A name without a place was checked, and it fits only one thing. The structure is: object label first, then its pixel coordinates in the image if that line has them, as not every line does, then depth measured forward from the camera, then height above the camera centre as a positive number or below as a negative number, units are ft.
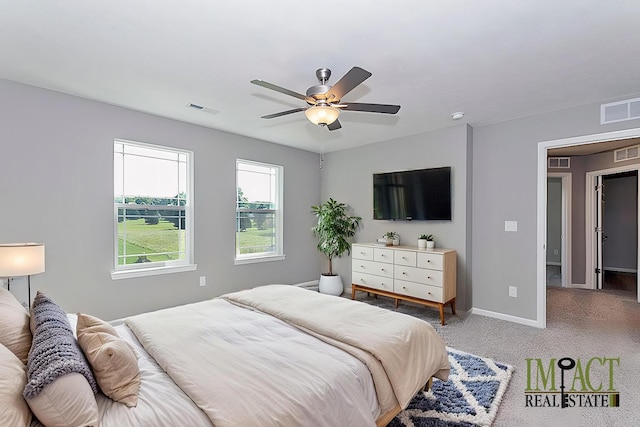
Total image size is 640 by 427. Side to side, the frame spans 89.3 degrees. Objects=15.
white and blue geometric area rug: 6.64 -4.26
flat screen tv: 14.25 +0.82
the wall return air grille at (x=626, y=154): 16.16 +2.97
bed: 4.14 -2.44
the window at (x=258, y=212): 16.01 +0.03
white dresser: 12.91 -2.64
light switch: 13.09 -0.57
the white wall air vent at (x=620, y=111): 10.65 +3.38
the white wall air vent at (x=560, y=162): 19.10 +2.92
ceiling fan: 7.16 +2.71
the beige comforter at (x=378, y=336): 5.72 -2.41
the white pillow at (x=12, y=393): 3.24 -1.91
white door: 17.98 -1.10
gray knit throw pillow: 3.55 -1.75
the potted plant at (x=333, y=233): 17.22 -1.10
